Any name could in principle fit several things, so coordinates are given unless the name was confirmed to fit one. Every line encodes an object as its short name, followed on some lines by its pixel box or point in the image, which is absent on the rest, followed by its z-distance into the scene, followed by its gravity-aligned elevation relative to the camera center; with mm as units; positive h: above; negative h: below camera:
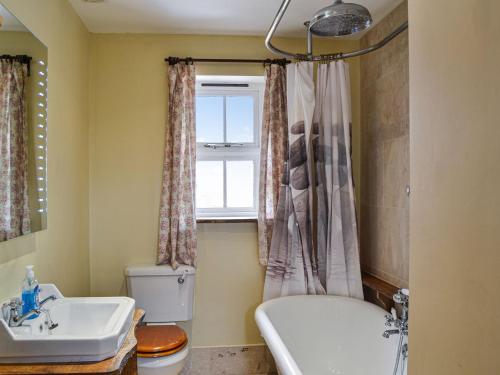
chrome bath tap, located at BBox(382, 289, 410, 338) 1758 -692
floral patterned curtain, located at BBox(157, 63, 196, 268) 2434 +93
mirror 1396 +254
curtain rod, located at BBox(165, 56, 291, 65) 2445 +878
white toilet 2396 -695
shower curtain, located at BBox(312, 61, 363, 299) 2354 -23
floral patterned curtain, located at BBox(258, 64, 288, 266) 2488 +267
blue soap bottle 1467 -429
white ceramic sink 1249 -554
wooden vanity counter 1220 -617
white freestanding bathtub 2079 -902
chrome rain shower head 1493 +725
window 2705 +309
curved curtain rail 1859 +789
